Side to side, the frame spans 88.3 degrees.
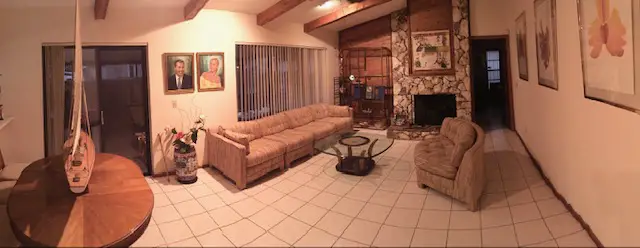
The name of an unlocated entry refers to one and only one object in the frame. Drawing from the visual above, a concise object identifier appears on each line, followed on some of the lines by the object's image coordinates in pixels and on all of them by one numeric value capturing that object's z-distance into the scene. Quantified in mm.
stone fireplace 5938
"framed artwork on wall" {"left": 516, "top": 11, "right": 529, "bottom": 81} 4377
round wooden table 1347
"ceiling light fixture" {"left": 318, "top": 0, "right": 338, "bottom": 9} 5241
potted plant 3881
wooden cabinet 6945
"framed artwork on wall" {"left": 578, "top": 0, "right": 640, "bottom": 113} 1679
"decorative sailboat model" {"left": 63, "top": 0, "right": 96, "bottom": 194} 1723
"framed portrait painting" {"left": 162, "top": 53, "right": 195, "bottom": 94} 4125
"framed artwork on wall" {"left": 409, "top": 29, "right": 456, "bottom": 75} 6055
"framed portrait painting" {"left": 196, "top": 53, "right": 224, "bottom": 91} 4383
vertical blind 5020
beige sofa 3752
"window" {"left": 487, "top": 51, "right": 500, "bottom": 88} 7672
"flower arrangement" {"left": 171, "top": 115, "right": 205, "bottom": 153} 3938
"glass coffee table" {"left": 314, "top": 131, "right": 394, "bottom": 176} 4082
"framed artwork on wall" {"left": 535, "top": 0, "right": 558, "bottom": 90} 3015
